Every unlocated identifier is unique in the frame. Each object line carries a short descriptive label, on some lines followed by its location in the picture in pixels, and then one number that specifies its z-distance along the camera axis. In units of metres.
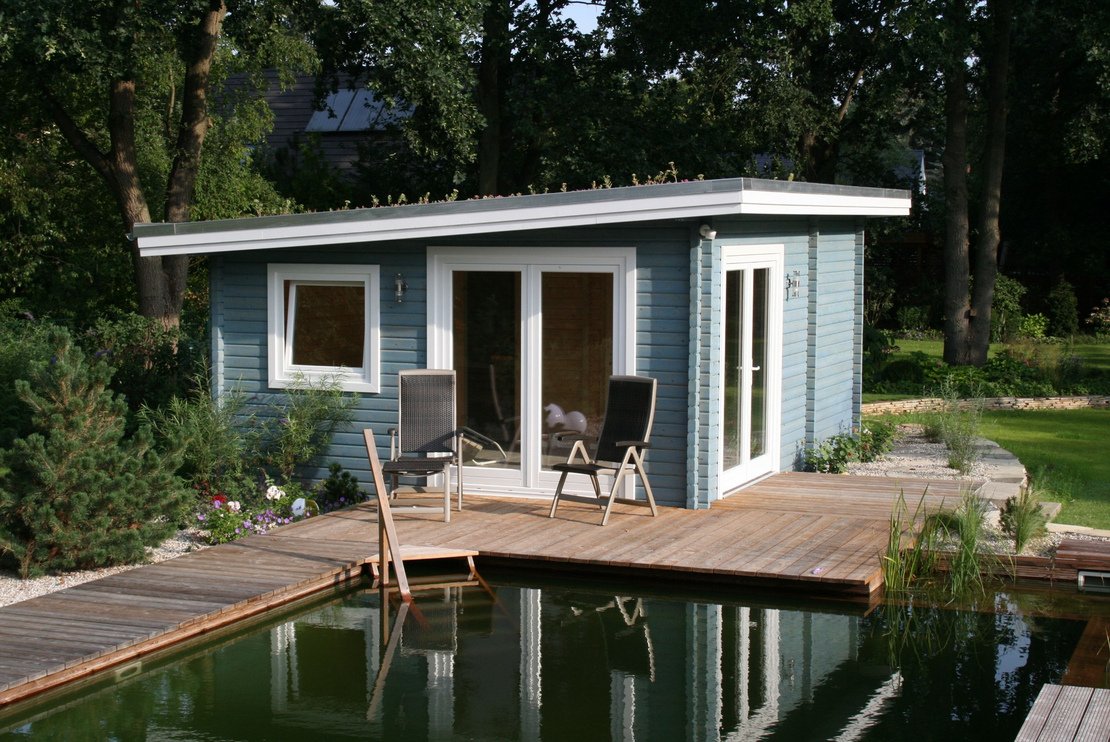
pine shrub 7.08
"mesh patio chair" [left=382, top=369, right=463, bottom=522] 8.70
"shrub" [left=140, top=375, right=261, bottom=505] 8.78
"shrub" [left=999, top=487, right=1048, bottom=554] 7.49
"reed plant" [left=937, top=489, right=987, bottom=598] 6.96
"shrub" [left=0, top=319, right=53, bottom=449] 8.60
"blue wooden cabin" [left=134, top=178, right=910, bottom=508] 8.32
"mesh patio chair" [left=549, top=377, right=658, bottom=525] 8.12
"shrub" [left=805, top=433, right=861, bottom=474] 10.33
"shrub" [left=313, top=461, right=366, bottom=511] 9.16
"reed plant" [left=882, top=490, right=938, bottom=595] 6.91
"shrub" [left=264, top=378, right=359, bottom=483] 9.00
